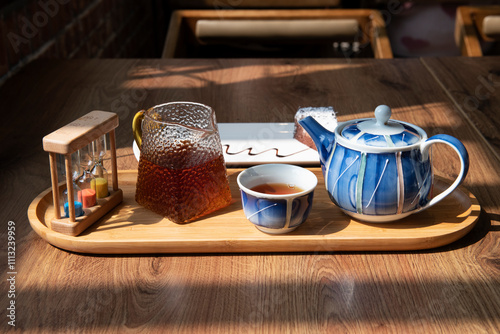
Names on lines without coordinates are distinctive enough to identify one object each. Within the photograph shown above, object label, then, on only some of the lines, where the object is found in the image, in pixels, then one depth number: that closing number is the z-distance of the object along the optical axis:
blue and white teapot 0.68
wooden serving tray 0.68
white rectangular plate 0.93
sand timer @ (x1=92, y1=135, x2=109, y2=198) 0.73
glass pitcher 0.73
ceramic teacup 0.67
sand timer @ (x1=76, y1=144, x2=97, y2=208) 0.73
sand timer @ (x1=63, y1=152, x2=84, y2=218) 0.72
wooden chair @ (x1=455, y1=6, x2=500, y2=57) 1.80
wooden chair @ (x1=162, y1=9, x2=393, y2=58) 1.97
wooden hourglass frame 0.66
